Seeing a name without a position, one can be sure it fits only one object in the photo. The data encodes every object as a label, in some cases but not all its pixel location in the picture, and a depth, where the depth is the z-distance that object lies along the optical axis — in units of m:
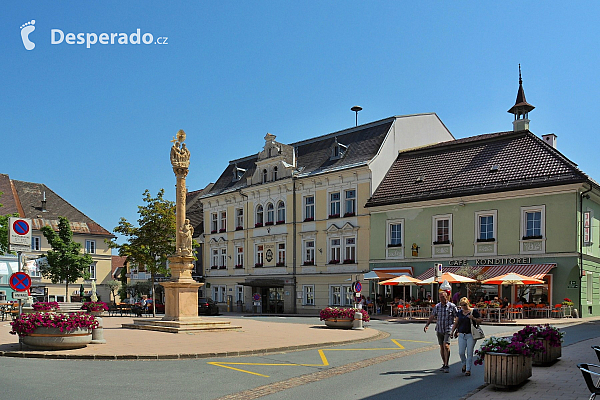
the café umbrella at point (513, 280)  29.59
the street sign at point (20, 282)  15.95
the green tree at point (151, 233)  38.25
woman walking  12.34
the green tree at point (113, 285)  63.28
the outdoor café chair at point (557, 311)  30.88
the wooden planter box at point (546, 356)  13.30
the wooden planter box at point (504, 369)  10.49
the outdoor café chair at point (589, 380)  8.10
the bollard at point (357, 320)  25.02
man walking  12.84
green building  31.61
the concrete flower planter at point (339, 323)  25.36
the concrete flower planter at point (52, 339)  15.95
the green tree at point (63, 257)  51.66
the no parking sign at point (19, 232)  16.16
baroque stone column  24.31
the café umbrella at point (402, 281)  33.75
